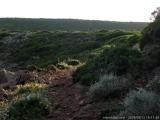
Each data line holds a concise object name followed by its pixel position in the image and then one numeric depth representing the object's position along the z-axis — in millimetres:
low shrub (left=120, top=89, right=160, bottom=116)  4093
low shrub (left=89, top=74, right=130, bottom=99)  5449
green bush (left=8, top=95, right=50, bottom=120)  5157
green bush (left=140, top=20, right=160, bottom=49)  7289
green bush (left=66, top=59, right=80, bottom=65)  11337
